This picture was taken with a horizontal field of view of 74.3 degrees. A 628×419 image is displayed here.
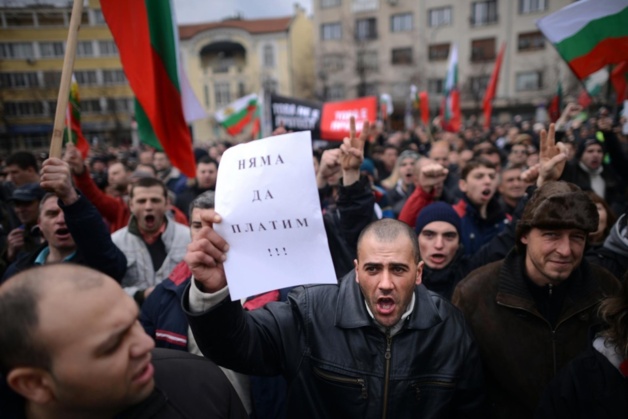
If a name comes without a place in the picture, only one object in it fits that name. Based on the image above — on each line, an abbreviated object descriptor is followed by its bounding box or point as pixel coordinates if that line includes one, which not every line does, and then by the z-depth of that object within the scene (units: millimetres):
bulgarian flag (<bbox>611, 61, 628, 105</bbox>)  4156
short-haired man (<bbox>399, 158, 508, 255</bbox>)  3938
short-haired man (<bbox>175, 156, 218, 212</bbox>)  5695
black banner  6367
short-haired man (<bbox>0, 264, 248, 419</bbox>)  1136
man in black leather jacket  1899
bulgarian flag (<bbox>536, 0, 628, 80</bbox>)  3246
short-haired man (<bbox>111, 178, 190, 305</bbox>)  3377
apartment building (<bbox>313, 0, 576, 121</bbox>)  36812
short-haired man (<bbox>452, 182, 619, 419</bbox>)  2143
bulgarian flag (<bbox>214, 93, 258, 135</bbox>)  11477
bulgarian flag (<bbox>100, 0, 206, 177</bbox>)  3154
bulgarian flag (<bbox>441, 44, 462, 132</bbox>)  13008
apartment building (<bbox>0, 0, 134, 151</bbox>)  39562
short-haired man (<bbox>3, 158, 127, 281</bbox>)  2398
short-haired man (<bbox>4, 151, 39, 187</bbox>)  5039
